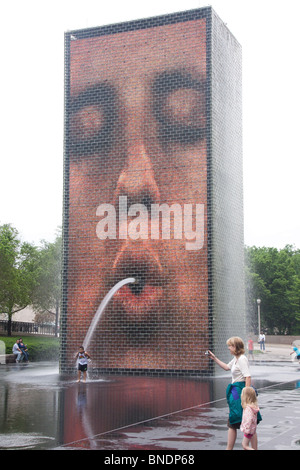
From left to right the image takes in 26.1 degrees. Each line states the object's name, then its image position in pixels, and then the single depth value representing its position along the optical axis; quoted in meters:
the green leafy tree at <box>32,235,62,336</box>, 59.75
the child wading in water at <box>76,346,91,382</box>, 21.05
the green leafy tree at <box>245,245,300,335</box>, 82.12
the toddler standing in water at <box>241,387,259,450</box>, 7.98
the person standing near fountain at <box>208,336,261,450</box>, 8.46
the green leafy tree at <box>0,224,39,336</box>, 51.97
